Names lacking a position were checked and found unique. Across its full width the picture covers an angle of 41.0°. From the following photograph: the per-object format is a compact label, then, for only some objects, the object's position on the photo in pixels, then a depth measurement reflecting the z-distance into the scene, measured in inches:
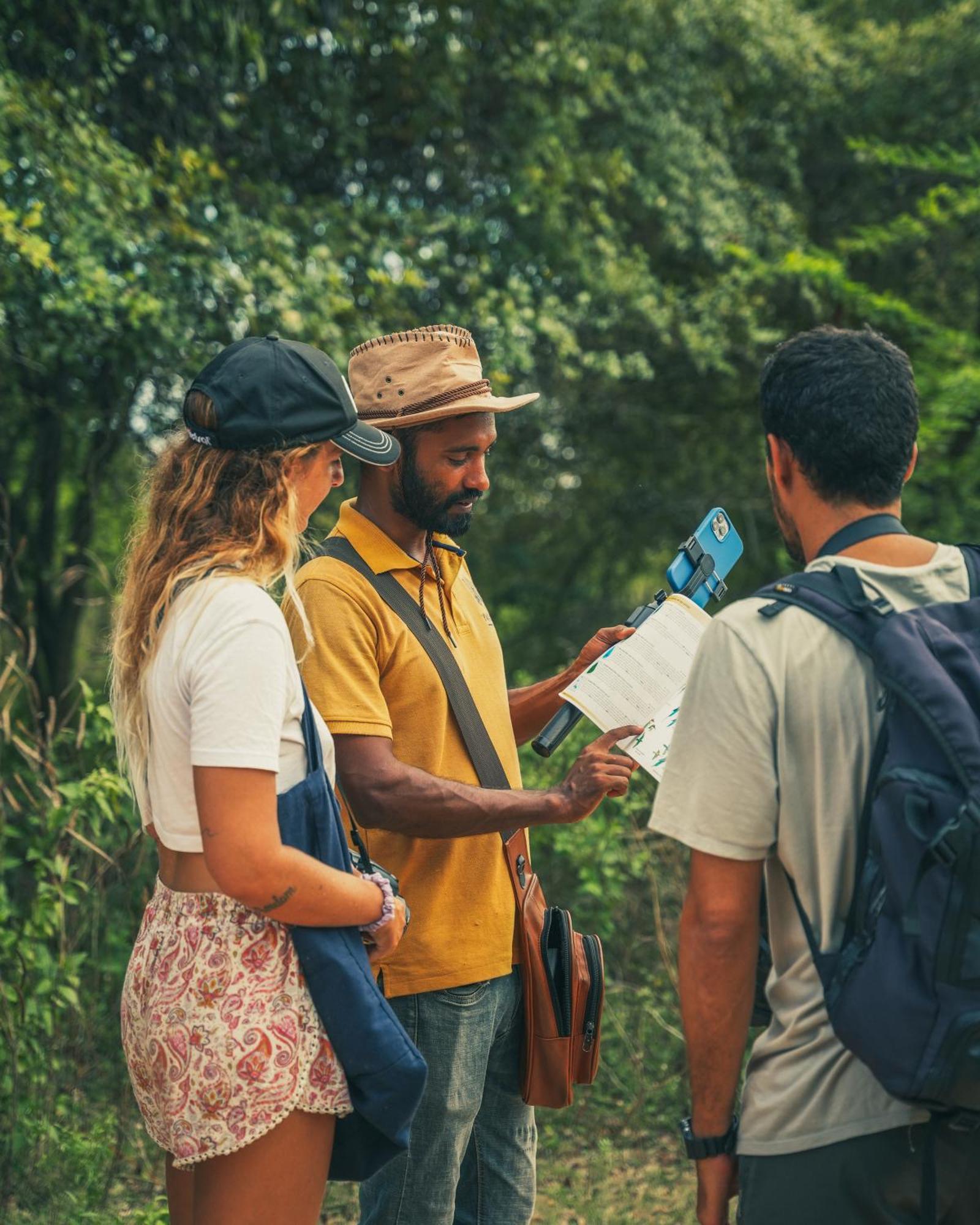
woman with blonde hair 74.9
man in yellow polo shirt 97.9
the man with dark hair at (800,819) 67.5
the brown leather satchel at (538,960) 104.1
